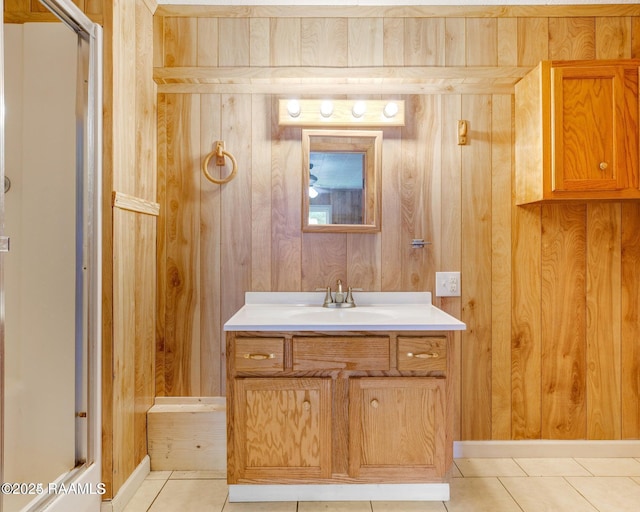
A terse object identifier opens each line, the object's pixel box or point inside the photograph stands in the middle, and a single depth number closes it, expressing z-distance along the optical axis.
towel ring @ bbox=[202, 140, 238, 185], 2.05
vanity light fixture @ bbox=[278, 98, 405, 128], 2.04
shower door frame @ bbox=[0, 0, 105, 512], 1.55
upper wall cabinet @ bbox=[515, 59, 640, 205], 1.80
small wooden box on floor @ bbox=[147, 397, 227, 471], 1.95
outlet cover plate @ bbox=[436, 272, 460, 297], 2.08
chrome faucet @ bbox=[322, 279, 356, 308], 2.01
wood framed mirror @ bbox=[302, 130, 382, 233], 2.06
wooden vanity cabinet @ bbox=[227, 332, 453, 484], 1.62
